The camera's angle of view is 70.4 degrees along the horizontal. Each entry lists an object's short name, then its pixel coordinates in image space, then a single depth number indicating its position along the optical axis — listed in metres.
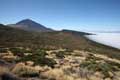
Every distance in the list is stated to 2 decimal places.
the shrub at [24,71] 4.68
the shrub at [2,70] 4.11
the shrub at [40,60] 7.98
